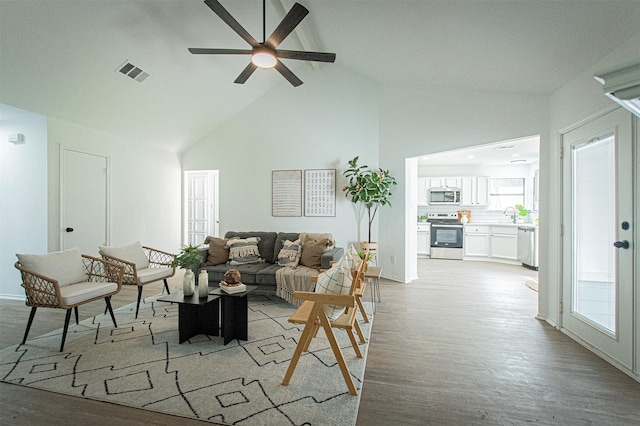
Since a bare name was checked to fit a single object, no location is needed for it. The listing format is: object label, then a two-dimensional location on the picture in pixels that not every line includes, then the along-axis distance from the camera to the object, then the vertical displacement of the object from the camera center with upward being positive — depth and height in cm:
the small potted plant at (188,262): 284 -53
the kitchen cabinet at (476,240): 733 -70
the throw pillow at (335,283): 226 -55
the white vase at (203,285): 281 -71
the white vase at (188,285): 283 -70
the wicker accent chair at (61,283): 267 -70
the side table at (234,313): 276 -97
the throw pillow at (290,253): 426 -61
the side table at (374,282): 378 -105
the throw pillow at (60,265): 280 -53
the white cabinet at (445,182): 797 +83
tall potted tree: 487 +42
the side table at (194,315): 273 -100
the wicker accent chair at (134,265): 352 -69
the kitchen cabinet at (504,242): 687 -71
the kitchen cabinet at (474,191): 780 +57
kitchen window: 771 +52
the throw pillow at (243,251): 433 -59
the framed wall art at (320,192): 553 +38
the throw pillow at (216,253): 434 -61
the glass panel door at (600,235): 235 -21
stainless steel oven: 743 -68
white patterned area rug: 186 -122
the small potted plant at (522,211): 739 +4
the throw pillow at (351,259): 259 -46
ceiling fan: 239 +157
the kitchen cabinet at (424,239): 772 -69
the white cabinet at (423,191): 819 +59
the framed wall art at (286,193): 568 +37
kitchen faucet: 754 -7
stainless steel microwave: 794 +45
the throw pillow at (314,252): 417 -57
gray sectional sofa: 390 -77
